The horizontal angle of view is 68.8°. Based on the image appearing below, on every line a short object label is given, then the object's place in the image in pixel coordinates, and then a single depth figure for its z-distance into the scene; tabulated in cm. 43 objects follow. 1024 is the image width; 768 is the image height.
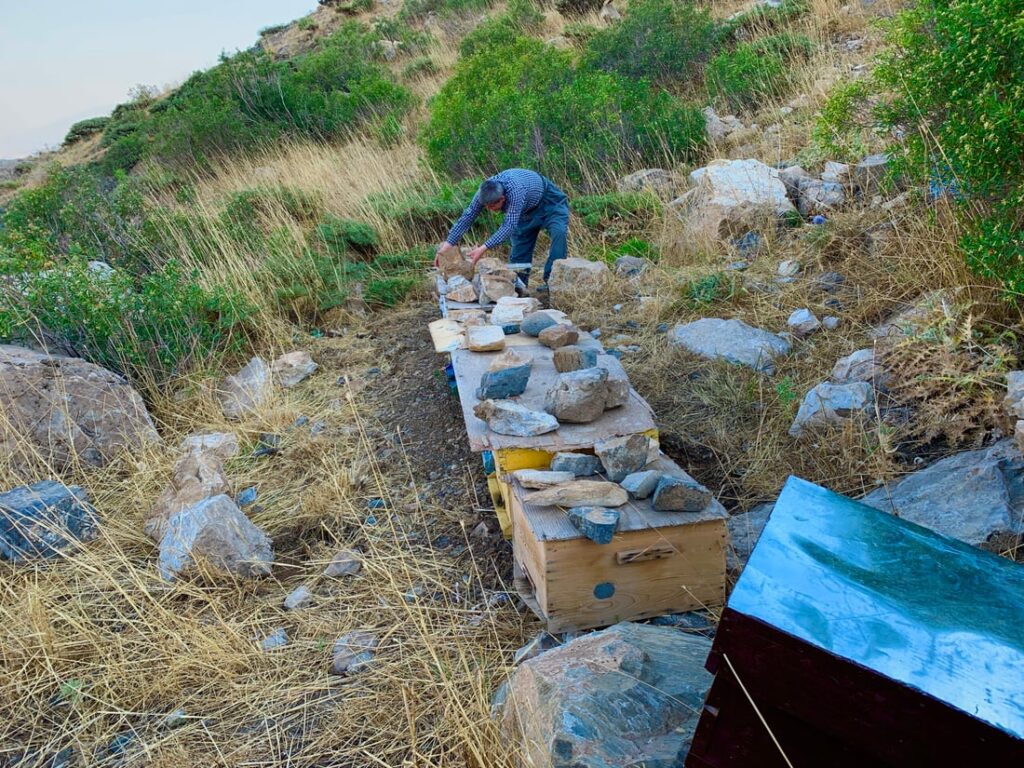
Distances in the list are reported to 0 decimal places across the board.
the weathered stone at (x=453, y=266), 598
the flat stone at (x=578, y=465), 292
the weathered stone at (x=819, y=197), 586
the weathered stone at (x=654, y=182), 731
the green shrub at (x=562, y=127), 817
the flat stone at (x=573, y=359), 379
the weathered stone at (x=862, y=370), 362
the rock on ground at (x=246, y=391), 499
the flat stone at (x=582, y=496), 267
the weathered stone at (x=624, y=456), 285
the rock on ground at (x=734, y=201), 597
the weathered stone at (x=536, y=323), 452
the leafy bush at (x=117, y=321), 521
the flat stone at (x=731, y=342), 437
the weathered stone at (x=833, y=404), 348
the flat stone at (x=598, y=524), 243
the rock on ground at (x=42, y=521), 355
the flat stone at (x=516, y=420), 317
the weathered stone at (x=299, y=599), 312
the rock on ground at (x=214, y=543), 324
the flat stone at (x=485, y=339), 424
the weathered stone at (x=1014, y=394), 290
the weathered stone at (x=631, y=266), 604
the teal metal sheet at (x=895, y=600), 134
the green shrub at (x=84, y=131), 2095
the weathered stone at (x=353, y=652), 272
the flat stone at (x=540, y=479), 284
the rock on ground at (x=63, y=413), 431
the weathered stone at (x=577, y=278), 570
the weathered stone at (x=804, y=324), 451
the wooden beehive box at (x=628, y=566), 253
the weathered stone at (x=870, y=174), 575
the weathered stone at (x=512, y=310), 476
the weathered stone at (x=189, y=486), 370
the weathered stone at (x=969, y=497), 256
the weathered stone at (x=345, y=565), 330
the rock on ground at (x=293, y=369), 552
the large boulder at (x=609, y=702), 189
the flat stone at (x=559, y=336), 422
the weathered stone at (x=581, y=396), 325
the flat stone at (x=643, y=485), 269
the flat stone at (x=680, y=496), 256
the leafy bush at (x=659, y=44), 1048
